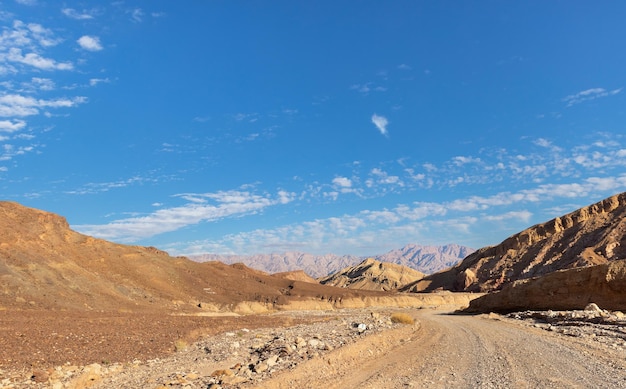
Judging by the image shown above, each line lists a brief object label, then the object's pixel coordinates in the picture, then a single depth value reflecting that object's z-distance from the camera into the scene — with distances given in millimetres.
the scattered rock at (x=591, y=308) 27009
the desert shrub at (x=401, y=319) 25003
